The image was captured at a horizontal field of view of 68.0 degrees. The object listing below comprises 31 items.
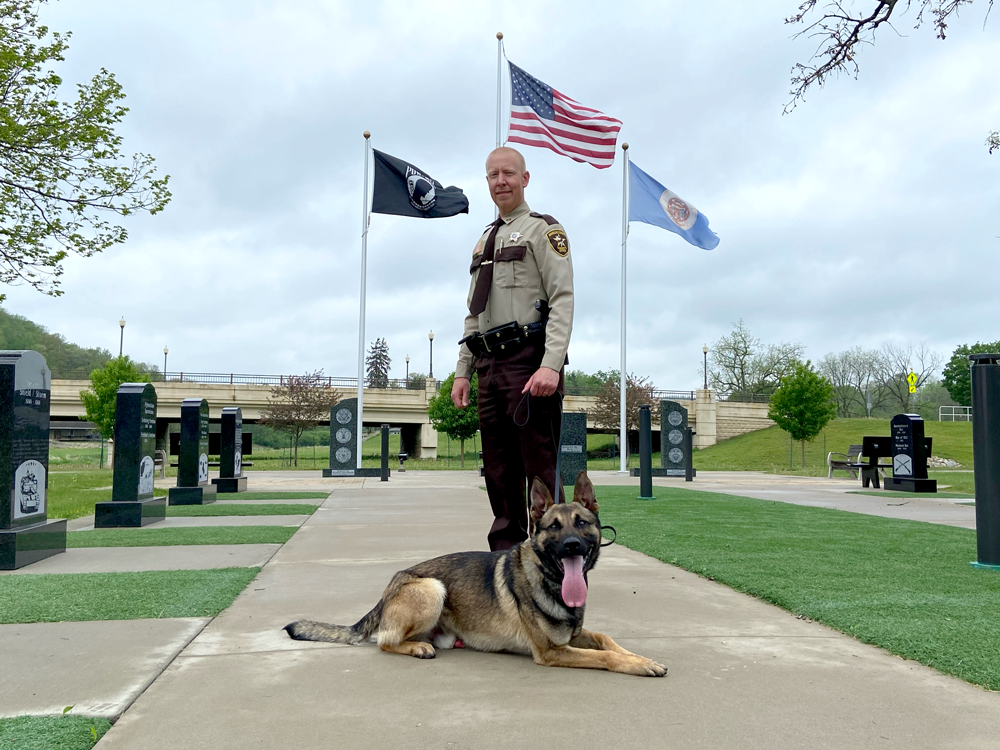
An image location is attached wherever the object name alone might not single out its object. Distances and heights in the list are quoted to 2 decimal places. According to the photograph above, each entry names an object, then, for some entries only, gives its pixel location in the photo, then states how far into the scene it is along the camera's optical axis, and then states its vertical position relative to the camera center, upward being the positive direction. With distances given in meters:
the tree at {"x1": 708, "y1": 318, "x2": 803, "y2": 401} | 68.75 +5.17
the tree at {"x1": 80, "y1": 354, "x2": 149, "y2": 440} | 36.31 +1.16
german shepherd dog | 3.11 -0.83
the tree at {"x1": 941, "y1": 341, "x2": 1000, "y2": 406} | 78.88 +5.70
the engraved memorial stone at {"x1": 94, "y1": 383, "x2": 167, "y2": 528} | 9.37 -0.65
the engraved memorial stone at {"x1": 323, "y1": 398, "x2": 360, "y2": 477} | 23.56 -0.70
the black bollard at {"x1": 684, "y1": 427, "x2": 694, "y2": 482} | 22.10 -1.04
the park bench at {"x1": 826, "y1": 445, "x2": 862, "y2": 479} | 21.54 -1.23
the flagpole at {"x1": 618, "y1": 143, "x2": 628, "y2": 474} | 24.70 +1.78
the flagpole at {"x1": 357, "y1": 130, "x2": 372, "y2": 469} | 23.62 +4.50
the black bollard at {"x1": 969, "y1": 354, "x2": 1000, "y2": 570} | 5.88 -0.25
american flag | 16.47 +6.53
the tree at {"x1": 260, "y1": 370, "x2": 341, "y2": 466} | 41.97 +0.55
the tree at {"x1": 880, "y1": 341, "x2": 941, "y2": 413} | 76.38 +4.31
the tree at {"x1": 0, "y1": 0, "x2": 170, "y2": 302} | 14.72 +5.43
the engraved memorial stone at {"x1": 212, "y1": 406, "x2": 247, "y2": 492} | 16.16 -0.80
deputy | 4.00 +0.45
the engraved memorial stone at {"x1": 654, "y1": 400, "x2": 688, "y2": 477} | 22.28 -0.47
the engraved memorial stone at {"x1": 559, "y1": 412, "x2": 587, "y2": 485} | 18.05 -0.63
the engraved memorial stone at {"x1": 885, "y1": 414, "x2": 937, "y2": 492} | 16.78 -0.72
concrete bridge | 46.12 +0.95
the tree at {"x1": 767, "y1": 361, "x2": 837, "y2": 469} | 36.72 +1.02
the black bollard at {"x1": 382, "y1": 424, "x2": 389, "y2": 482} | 21.64 -1.01
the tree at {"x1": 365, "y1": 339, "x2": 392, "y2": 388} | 98.94 +7.70
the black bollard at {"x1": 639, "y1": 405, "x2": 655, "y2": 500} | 13.23 -0.60
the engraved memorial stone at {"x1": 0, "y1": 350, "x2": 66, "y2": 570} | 6.18 -0.43
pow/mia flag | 20.58 +6.36
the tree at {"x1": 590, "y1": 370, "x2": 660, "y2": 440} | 46.49 +1.15
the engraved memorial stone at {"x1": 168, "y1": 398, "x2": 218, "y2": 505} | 12.78 -0.74
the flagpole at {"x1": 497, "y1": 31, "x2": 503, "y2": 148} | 18.97 +9.53
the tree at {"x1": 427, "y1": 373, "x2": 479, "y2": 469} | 37.22 +0.01
